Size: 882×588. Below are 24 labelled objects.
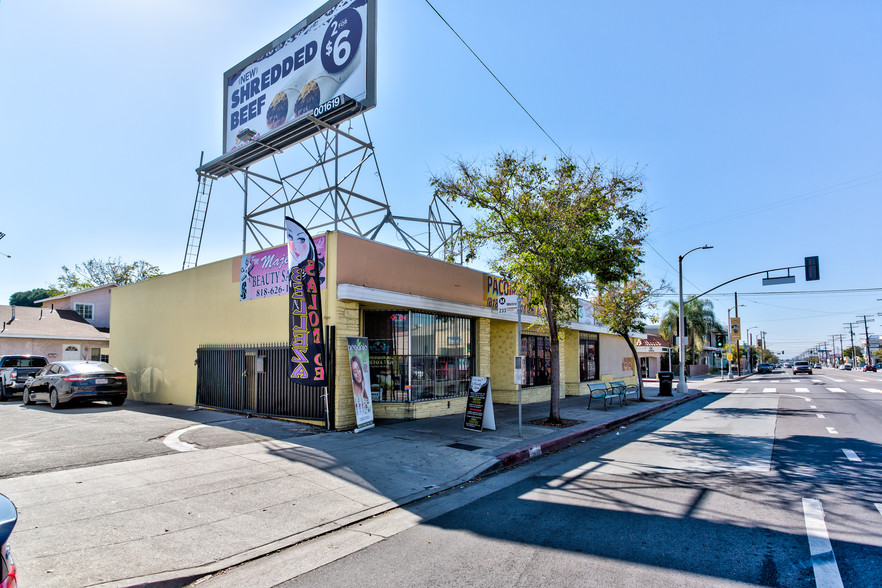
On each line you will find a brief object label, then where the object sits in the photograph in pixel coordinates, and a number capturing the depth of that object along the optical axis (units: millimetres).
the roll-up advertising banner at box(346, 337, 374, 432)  11242
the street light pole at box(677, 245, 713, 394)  25766
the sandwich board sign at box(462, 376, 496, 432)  11648
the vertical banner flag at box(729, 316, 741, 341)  45562
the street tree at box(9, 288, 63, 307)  60750
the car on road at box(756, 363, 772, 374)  66000
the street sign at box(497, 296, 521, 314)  11038
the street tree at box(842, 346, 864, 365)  133138
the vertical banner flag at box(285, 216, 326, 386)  10805
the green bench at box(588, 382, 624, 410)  17464
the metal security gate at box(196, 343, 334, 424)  11883
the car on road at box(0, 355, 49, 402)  18484
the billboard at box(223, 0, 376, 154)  14258
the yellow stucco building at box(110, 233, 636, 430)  11656
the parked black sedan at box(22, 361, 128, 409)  14141
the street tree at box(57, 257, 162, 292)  44719
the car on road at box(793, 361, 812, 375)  56688
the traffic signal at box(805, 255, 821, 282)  21845
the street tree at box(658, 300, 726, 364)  48438
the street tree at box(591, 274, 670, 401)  21188
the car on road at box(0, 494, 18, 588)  2184
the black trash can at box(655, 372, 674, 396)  24203
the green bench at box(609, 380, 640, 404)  18672
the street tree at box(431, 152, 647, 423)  12180
